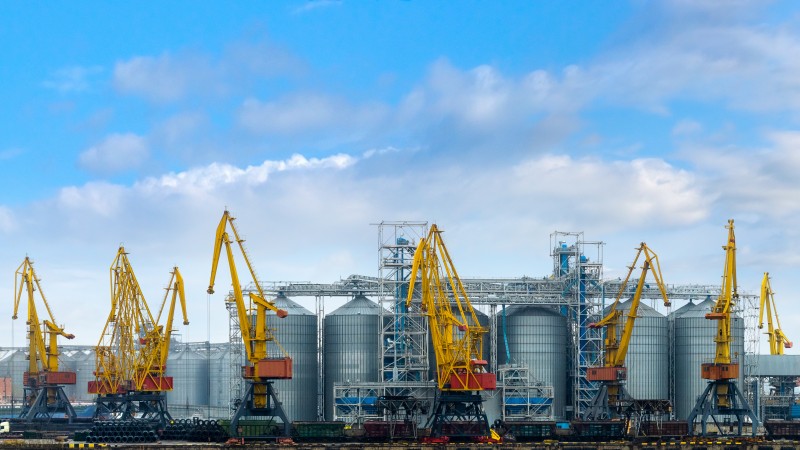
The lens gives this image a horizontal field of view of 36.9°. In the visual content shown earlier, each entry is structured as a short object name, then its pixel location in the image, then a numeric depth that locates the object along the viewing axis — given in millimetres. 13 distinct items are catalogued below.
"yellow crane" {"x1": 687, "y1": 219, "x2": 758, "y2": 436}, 162125
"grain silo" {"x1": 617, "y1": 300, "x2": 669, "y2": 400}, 198250
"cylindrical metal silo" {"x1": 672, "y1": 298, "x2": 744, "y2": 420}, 198375
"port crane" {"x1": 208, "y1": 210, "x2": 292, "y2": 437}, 154750
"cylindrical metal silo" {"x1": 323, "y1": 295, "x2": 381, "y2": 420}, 190750
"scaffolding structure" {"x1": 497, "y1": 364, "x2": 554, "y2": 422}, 186750
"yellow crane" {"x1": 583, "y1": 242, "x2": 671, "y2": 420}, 176875
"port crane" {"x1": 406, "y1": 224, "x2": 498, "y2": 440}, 156125
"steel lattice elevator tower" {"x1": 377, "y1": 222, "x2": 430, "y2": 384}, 182000
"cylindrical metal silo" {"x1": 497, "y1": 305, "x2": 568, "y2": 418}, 195000
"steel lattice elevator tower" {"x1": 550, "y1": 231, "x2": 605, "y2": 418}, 193375
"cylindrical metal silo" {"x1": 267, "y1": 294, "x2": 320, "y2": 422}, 192000
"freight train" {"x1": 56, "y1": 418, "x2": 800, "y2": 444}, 157125
